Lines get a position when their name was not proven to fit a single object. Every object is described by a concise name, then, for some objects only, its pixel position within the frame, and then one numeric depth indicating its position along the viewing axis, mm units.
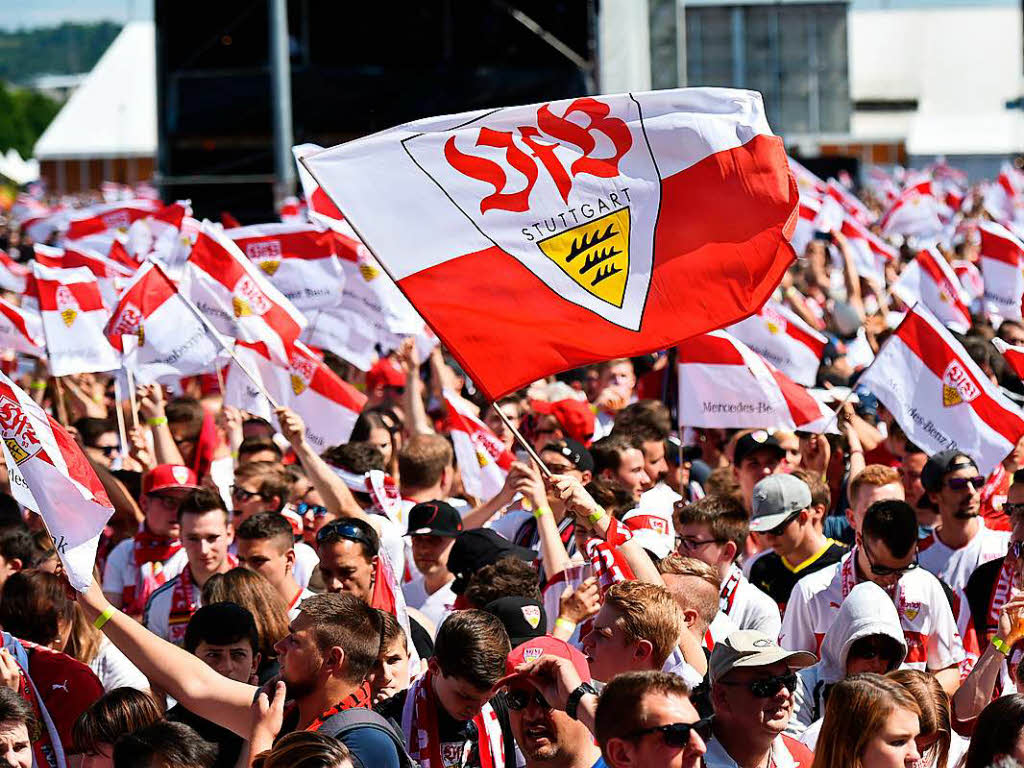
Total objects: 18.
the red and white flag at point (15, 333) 23844
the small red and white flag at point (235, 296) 20109
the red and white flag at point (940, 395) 16359
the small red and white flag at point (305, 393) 18547
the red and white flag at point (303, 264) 23766
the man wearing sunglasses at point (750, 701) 9055
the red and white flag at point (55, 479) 10766
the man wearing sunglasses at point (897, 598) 12094
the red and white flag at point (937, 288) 24797
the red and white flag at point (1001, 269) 23672
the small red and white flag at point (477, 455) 17687
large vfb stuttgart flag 11867
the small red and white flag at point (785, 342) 21500
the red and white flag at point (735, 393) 18094
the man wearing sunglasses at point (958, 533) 14016
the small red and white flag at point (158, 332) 19812
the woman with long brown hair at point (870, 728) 9000
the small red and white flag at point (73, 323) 21703
